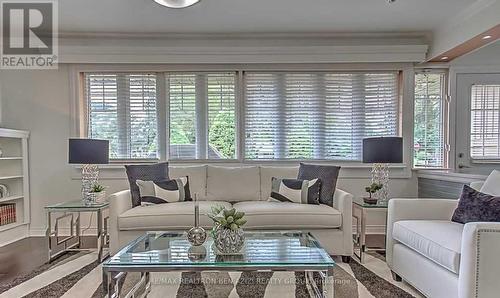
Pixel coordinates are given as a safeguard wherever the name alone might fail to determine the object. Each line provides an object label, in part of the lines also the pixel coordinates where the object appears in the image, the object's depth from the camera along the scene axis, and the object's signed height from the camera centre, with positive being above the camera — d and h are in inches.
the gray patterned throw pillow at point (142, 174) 151.8 -13.6
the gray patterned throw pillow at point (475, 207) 95.2 -18.2
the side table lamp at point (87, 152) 154.2 -4.1
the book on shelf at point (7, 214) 167.3 -33.0
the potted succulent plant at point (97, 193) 153.9 -21.7
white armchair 79.4 -27.1
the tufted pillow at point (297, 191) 148.6 -20.3
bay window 185.5 +15.0
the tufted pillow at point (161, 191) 148.1 -20.2
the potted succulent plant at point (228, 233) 95.0 -23.7
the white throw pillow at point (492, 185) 108.0 -13.3
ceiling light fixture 111.4 +42.8
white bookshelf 178.7 -14.9
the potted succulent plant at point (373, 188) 155.4 -19.9
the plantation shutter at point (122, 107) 185.6 +17.7
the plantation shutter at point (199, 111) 185.8 +15.6
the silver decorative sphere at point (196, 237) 100.0 -25.8
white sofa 136.8 -29.1
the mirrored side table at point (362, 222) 142.6 -32.9
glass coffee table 84.7 -28.5
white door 189.2 +9.4
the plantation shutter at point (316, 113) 184.9 +14.5
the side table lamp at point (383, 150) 150.2 -3.5
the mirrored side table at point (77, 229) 142.2 -36.0
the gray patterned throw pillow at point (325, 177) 151.7 -14.8
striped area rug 106.9 -44.2
